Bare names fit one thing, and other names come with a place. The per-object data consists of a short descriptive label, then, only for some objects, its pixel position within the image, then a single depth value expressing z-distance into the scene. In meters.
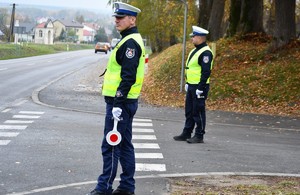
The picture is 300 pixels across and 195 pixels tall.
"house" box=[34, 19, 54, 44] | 171.36
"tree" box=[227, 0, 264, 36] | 27.67
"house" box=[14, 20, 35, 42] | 153.00
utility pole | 91.75
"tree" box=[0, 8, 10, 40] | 108.26
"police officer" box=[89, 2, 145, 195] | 6.77
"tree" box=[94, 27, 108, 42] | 171.25
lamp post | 21.81
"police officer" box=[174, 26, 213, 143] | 11.23
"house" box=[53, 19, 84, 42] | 181.45
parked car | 89.69
